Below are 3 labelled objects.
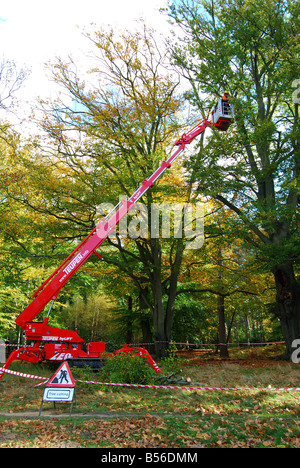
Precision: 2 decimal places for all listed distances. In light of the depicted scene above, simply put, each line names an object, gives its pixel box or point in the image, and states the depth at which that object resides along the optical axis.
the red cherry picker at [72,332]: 11.61
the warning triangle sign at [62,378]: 7.54
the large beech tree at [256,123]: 13.02
